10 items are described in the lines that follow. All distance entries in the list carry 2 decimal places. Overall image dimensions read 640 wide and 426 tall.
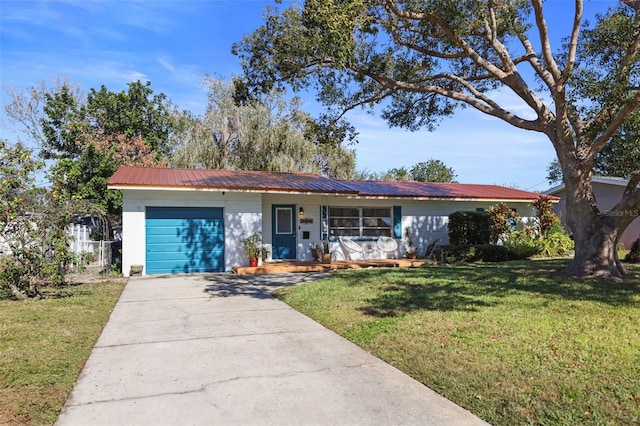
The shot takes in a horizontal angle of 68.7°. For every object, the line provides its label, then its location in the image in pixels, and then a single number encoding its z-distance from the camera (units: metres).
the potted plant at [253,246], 14.85
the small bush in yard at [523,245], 17.58
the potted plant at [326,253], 16.14
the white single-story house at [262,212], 14.26
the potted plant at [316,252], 16.70
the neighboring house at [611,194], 22.33
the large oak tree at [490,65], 9.17
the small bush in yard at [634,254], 14.23
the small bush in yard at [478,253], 16.64
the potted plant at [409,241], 18.62
